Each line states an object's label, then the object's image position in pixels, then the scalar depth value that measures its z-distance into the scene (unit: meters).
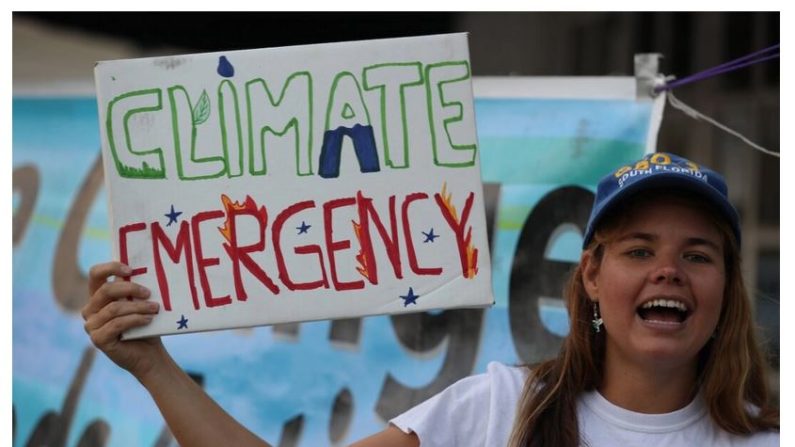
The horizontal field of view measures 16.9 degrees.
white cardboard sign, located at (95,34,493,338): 3.07
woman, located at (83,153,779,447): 2.98
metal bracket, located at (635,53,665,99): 3.71
